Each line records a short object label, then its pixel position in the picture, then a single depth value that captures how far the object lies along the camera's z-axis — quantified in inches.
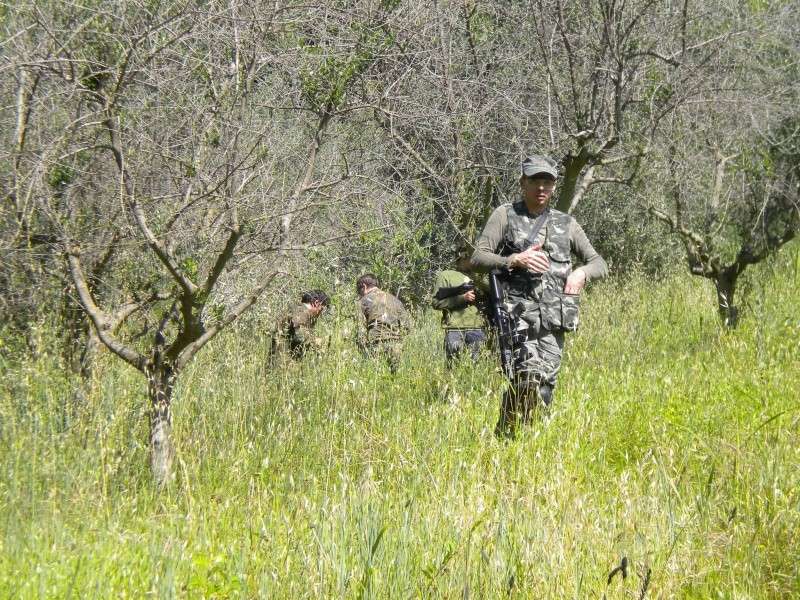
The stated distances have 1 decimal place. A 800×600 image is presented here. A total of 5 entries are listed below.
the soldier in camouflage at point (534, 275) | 394.9
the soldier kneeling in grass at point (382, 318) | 597.6
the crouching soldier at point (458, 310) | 615.5
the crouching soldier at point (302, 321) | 606.1
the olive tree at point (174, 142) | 341.7
